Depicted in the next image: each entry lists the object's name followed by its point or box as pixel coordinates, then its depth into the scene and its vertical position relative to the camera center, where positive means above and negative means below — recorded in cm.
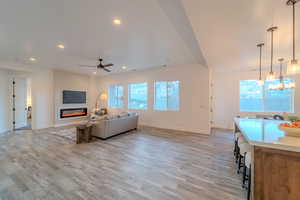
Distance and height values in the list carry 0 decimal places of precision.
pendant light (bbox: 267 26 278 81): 245 +130
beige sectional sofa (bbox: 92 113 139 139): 453 -100
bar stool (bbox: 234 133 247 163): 247 -81
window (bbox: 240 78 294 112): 540 +3
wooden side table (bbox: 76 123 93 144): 427 -115
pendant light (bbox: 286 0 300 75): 233 +56
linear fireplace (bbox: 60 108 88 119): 698 -80
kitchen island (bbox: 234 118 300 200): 140 -76
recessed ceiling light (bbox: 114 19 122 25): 256 +152
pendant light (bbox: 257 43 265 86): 316 +130
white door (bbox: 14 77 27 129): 596 -18
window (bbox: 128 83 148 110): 708 +14
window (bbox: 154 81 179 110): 632 +17
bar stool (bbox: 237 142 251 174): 204 -80
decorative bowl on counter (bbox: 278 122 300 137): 160 -37
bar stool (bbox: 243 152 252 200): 178 -89
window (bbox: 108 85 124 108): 795 +15
